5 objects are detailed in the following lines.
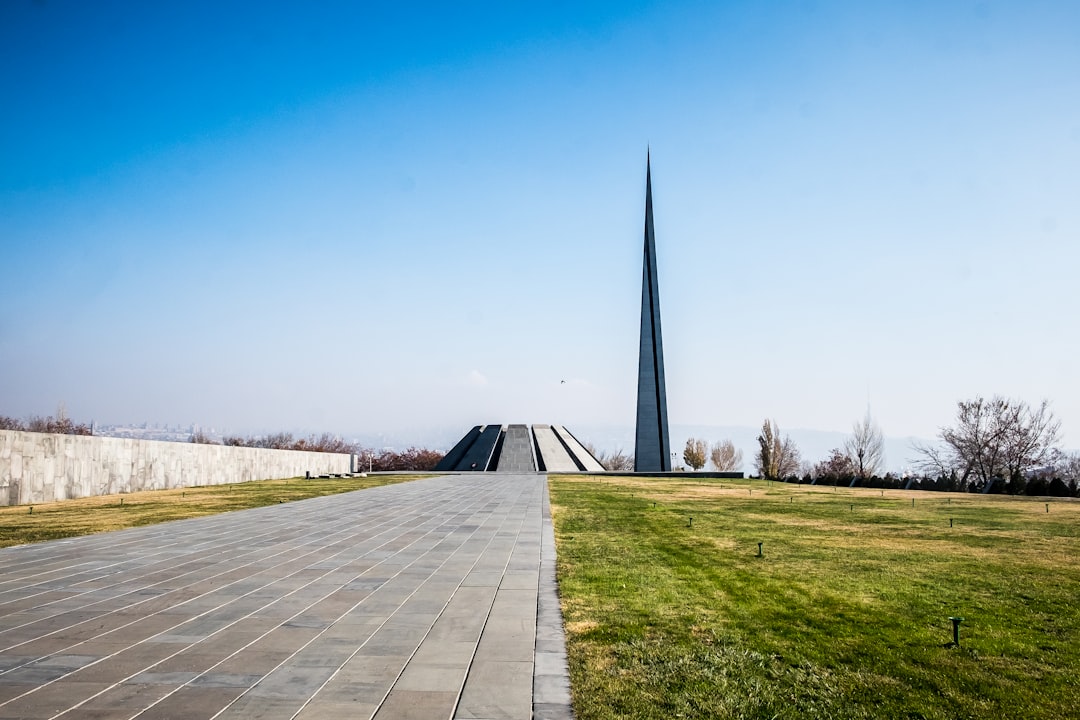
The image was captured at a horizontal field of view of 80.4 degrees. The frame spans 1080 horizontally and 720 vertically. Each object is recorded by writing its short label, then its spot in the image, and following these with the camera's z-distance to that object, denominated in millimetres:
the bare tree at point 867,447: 63531
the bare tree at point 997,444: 43531
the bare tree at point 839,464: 63500
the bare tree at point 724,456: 72988
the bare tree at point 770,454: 47844
